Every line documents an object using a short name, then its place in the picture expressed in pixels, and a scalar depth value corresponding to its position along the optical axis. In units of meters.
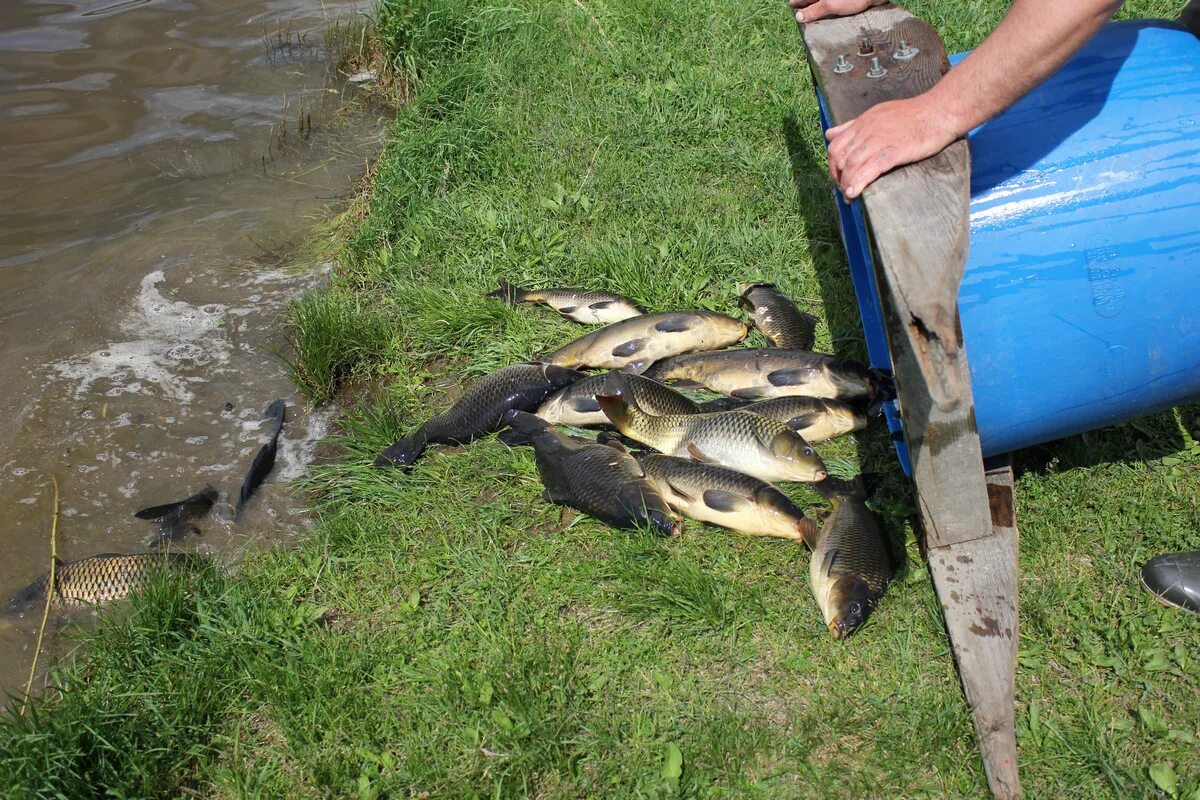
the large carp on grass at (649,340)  4.91
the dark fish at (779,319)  4.90
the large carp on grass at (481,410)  4.61
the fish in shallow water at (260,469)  4.64
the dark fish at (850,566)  3.56
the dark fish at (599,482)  4.00
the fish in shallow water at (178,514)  4.52
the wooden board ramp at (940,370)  2.81
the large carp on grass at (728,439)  4.17
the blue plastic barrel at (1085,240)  3.20
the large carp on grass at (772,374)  4.51
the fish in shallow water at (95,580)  4.18
